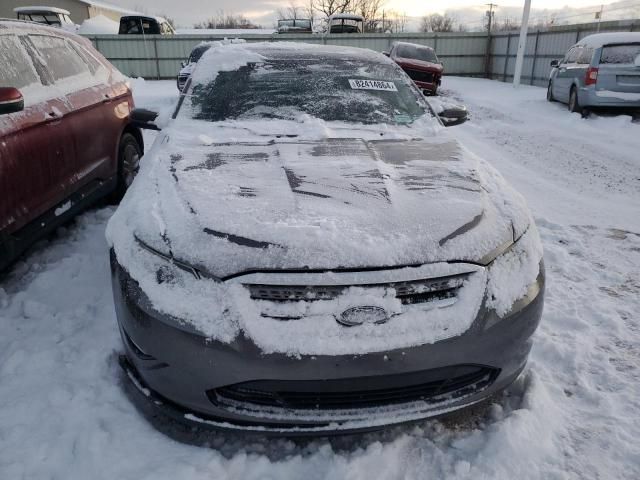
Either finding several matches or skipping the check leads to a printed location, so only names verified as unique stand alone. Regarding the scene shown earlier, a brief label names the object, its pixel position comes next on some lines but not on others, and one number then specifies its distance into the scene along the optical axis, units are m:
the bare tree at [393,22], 52.44
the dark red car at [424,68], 15.52
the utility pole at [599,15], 26.91
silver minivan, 9.81
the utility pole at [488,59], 23.86
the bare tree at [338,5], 50.50
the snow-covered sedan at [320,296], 1.75
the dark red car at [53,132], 3.18
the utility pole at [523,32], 16.97
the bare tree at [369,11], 50.72
